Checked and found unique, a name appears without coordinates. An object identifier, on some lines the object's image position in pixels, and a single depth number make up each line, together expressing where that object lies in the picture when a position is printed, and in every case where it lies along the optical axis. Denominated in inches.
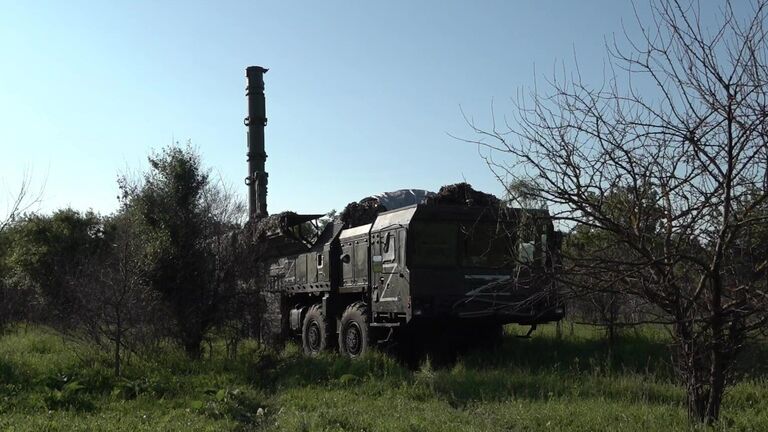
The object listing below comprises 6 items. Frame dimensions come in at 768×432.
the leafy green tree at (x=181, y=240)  581.9
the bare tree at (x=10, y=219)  659.4
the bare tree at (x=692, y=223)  251.3
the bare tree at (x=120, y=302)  524.4
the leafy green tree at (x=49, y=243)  1239.5
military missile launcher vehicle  527.5
